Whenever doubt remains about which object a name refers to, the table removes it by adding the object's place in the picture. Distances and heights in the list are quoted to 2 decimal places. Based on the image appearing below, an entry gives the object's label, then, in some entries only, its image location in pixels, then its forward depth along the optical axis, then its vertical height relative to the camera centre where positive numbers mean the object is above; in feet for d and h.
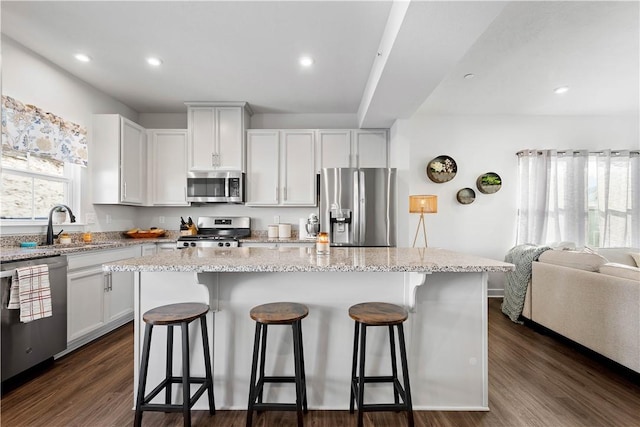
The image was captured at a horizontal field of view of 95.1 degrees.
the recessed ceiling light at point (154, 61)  9.00 +4.66
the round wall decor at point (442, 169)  14.17 +2.08
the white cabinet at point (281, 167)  13.08 +1.98
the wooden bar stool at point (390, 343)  4.88 -2.41
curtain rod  13.69 +2.84
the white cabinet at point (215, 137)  12.61 +3.20
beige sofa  6.98 -2.48
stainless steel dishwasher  6.35 -2.82
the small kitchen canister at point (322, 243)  6.31 -0.69
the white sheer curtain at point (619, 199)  13.60 +0.61
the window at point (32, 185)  8.16 +0.79
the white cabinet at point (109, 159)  11.07 +1.99
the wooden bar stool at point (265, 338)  4.87 -2.22
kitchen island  5.85 -2.40
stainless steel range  13.52 -0.70
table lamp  11.84 +0.32
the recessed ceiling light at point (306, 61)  8.88 +4.65
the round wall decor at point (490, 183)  14.14 +1.40
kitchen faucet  8.61 -0.61
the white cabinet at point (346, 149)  13.05 +2.80
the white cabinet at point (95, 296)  8.24 -2.69
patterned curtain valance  7.82 +2.32
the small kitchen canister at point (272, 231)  13.32 -0.93
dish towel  6.45 -1.88
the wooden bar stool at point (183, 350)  4.84 -2.42
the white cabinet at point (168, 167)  12.93 +1.95
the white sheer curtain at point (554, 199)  13.62 +0.63
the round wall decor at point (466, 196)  14.25 +0.78
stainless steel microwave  12.78 +1.09
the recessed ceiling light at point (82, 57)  8.81 +4.68
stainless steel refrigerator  11.59 +0.06
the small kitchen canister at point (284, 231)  13.21 -0.89
